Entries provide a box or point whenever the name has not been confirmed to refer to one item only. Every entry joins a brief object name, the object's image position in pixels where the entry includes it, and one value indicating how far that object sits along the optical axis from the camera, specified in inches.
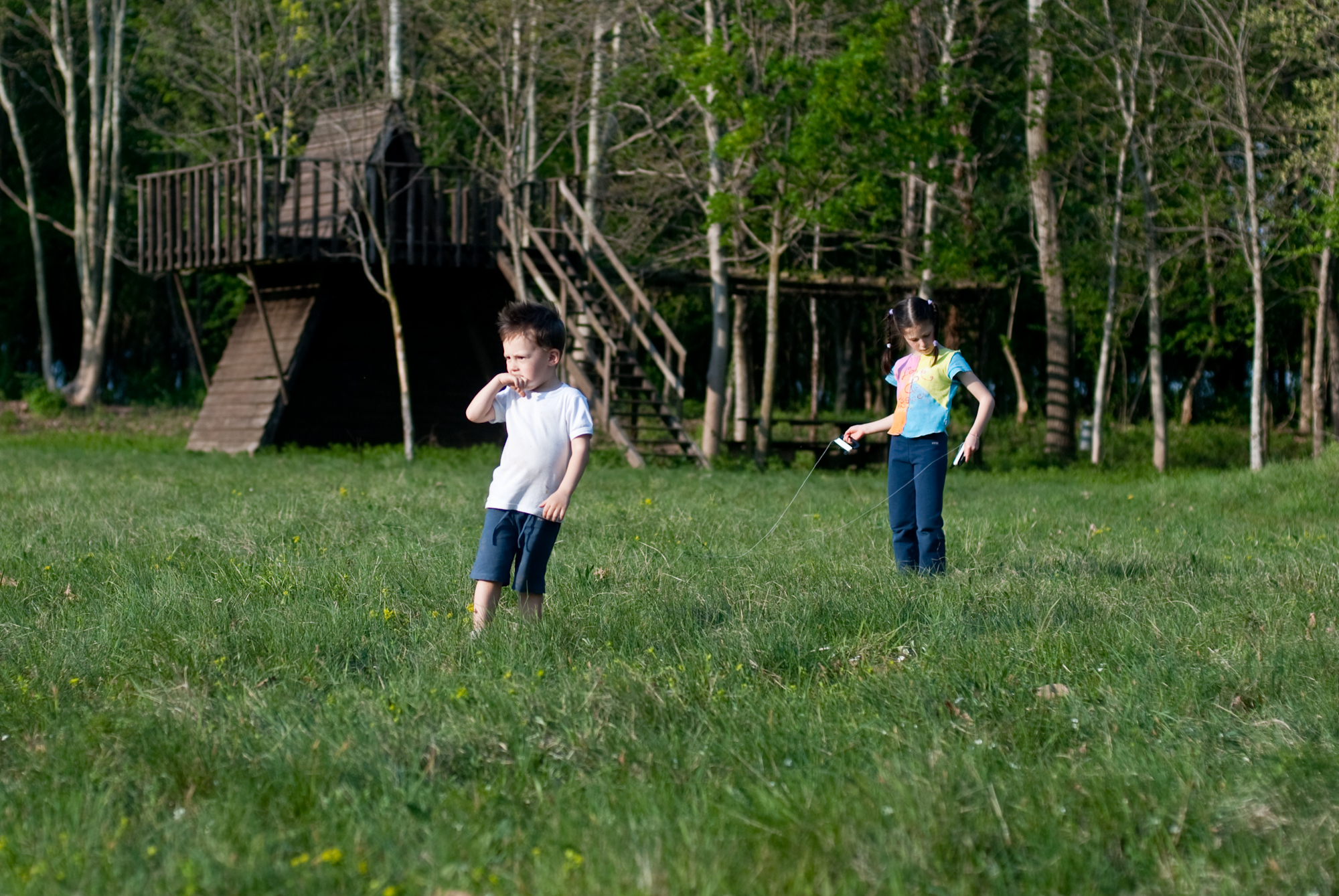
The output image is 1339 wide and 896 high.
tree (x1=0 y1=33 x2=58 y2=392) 1277.1
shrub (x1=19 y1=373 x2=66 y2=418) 1127.0
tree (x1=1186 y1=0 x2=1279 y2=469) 822.5
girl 281.3
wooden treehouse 813.9
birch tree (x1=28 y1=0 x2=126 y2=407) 1173.1
